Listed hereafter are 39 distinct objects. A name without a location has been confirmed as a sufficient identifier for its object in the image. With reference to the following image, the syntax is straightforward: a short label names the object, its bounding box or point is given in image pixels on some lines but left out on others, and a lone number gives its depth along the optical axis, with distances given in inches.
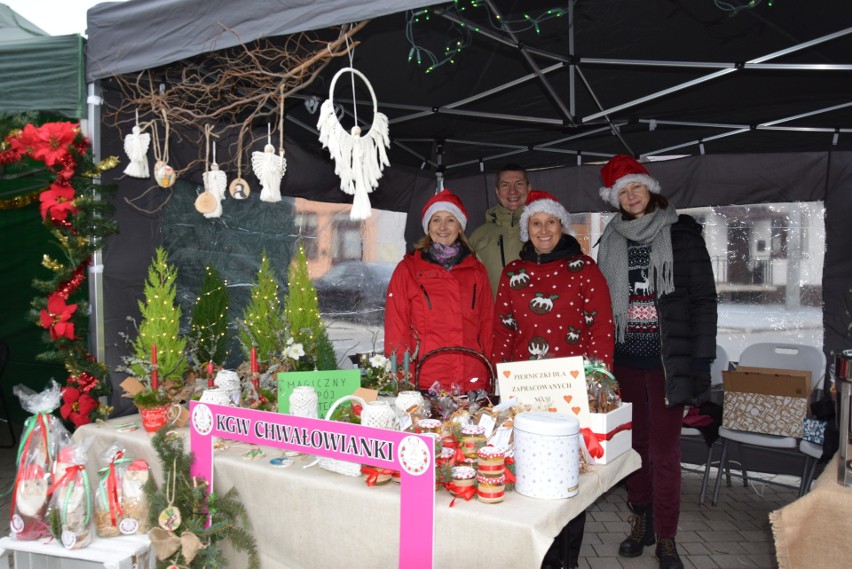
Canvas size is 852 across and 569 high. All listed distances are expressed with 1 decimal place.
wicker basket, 81.8
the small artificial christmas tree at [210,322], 133.5
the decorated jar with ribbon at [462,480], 63.8
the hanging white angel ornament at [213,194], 101.1
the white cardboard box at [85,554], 73.9
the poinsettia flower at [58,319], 109.4
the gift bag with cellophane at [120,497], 79.6
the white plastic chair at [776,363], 150.9
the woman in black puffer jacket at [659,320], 108.4
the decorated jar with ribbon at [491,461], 62.5
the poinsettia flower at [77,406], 106.6
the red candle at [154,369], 97.6
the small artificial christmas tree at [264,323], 125.3
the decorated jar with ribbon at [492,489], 62.3
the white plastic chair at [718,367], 181.5
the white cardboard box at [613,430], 73.0
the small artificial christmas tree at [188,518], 74.5
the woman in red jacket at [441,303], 114.7
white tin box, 61.3
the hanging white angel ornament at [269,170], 89.5
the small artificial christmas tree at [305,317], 122.9
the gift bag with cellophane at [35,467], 78.5
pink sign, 60.8
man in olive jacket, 155.7
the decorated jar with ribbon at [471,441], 67.6
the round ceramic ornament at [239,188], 99.0
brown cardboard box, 151.1
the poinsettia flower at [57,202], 107.1
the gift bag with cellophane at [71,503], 75.3
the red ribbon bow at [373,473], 68.0
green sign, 82.7
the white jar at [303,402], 77.9
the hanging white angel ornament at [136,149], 108.9
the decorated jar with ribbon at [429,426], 67.7
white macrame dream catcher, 77.2
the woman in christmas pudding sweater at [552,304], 105.4
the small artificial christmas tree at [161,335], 103.4
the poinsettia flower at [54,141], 105.9
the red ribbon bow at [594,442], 73.3
